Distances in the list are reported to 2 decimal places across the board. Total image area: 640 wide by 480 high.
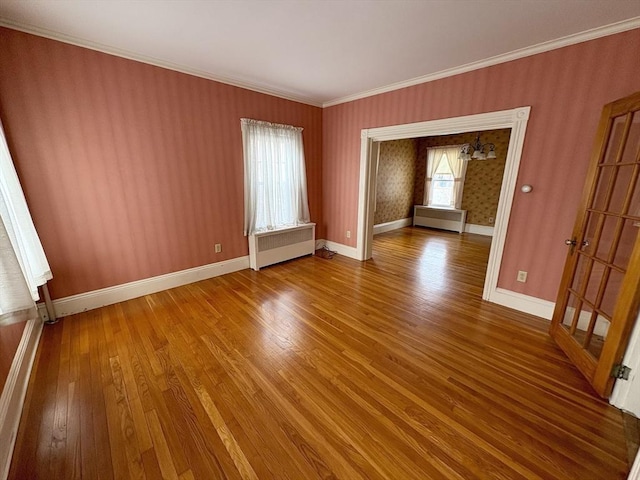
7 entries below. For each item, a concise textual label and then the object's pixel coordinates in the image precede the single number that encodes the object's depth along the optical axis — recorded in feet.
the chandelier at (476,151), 16.61
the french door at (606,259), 5.39
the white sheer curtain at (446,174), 20.94
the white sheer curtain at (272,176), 11.74
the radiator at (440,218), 20.94
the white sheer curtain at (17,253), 4.53
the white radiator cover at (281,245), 12.50
